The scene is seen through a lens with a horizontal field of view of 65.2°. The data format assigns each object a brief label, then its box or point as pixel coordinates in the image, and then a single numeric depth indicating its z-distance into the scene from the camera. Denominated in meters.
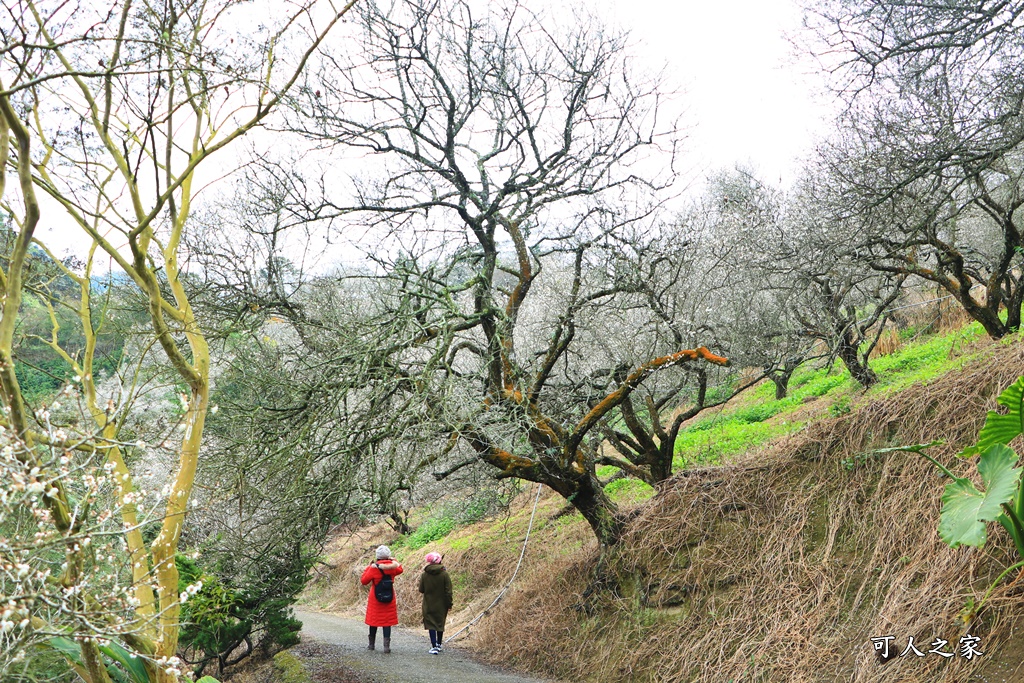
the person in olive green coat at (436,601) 11.24
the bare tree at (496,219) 8.16
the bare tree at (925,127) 8.02
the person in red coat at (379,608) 11.30
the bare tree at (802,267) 10.36
